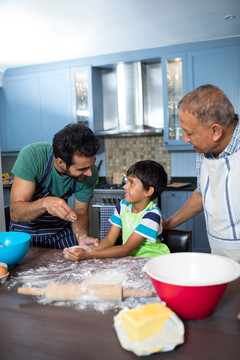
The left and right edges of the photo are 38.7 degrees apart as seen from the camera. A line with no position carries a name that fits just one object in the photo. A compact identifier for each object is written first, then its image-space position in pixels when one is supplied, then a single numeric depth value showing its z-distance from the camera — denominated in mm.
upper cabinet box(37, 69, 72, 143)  4457
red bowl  900
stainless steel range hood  4199
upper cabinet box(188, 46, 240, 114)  3649
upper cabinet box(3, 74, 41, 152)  4688
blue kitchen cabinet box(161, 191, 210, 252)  3797
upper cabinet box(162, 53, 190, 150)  3867
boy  1728
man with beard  1658
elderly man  1375
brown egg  1268
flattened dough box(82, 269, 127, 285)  1236
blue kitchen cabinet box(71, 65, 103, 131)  4328
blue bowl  1382
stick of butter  809
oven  3971
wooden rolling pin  1063
